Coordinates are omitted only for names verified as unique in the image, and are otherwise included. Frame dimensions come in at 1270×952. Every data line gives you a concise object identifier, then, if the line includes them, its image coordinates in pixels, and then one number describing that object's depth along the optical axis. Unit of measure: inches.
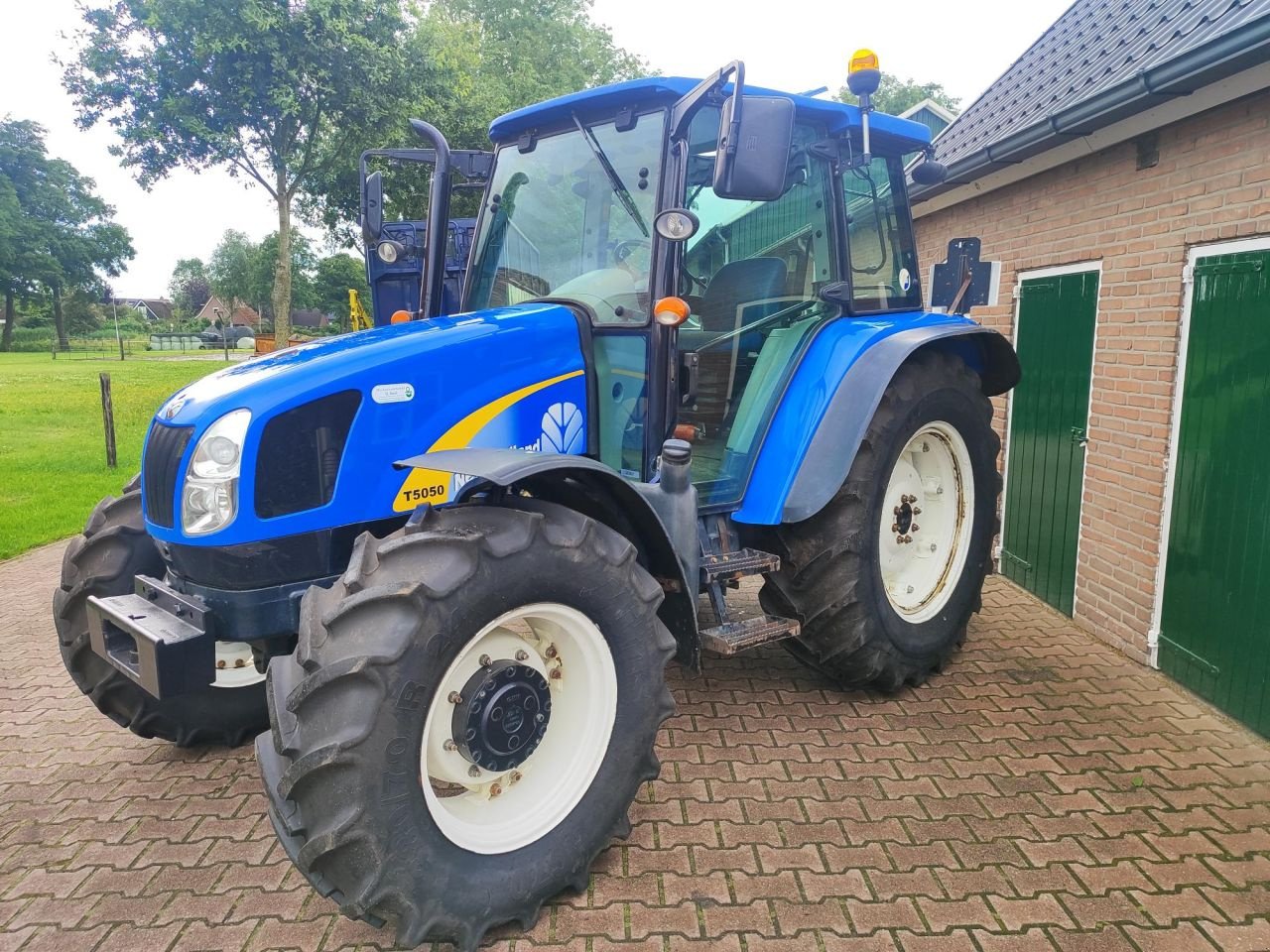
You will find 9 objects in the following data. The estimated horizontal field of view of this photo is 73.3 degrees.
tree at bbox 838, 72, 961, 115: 1744.6
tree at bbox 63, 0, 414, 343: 505.7
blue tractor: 82.7
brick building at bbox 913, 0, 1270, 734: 135.5
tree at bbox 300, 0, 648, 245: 591.5
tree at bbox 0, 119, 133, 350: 1889.8
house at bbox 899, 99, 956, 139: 715.6
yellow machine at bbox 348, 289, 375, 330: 512.9
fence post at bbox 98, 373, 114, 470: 364.5
